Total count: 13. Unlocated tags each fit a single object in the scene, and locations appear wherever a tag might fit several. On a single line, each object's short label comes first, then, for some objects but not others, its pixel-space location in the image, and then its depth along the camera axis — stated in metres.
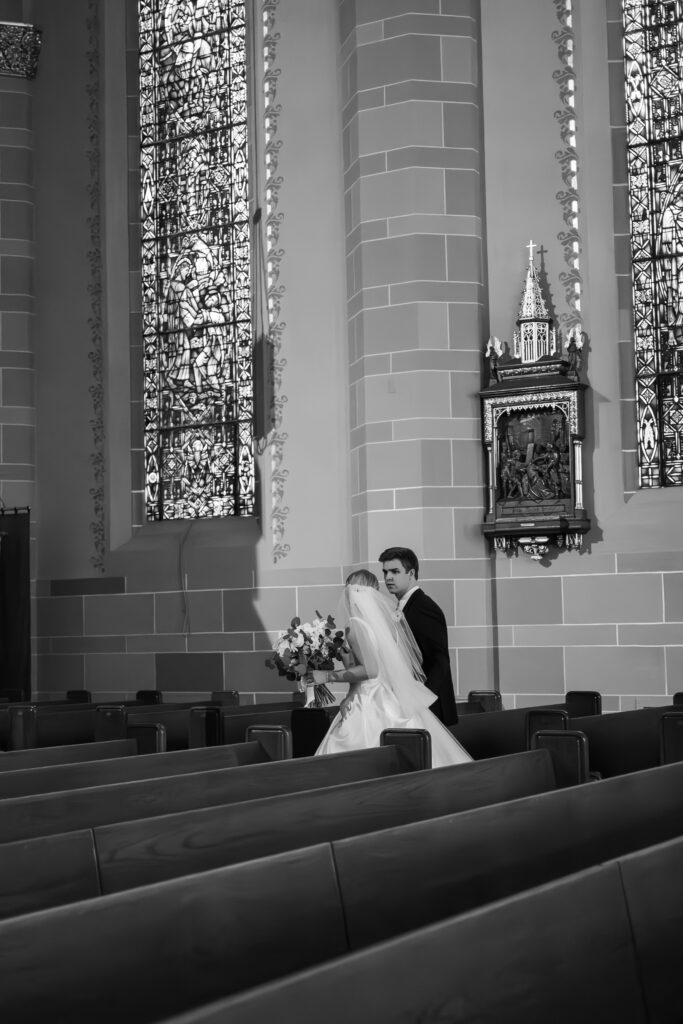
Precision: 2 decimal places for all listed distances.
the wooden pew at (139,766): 3.85
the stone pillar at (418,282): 8.85
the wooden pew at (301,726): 5.93
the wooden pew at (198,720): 5.59
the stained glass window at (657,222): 8.78
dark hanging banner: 10.03
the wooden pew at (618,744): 5.32
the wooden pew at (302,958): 1.84
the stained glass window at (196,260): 10.61
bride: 5.47
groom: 6.06
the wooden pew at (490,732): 5.72
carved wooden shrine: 8.57
